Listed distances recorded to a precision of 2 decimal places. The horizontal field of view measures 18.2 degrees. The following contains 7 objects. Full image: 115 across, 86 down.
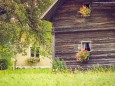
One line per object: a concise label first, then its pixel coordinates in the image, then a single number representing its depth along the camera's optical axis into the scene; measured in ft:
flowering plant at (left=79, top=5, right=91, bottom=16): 81.19
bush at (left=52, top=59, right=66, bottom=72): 81.71
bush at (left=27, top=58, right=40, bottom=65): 140.77
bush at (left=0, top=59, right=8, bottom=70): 120.92
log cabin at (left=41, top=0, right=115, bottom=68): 80.02
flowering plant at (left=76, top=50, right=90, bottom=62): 80.28
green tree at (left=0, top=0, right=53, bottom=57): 89.35
